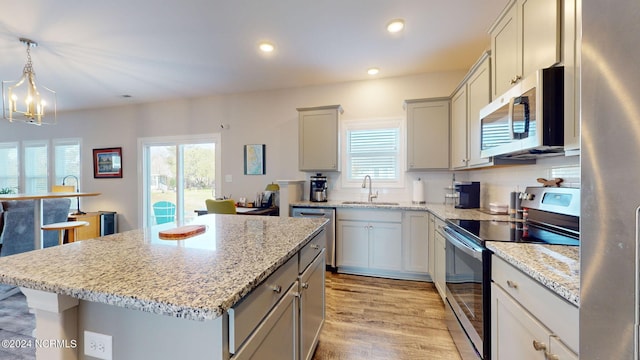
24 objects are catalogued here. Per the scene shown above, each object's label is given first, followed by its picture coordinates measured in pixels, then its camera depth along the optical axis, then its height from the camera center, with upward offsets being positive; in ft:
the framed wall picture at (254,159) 13.93 +1.09
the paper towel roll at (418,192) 11.29 -0.59
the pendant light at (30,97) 8.69 +2.89
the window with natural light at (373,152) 12.12 +1.33
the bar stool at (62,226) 9.14 -1.72
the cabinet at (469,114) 7.39 +2.22
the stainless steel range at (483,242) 4.54 -1.32
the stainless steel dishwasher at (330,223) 10.73 -1.86
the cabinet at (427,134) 10.56 +1.91
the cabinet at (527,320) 2.81 -1.83
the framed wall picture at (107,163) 16.25 +1.03
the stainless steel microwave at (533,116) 4.41 +1.21
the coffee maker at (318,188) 12.18 -0.47
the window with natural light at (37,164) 17.31 +1.08
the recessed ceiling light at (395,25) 7.72 +4.77
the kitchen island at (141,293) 2.28 -1.05
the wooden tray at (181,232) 4.52 -1.00
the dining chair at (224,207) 10.43 -1.15
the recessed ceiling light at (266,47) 8.97 +4.76
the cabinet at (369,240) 10.24 -2.53
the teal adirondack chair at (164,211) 15.72 -2.01
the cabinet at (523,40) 4.46 +2.86
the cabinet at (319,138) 11.69 +1.88
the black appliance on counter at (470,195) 9.40 -0.60
